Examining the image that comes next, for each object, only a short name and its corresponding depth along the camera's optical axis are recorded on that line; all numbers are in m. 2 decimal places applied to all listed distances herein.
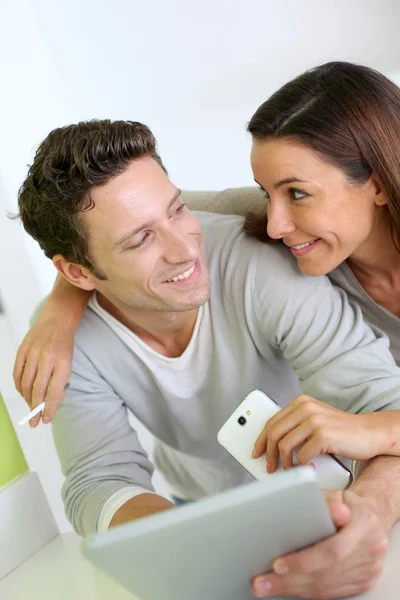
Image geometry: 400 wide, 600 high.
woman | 1.18
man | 1.17
